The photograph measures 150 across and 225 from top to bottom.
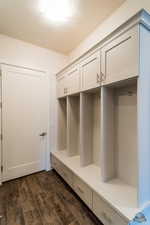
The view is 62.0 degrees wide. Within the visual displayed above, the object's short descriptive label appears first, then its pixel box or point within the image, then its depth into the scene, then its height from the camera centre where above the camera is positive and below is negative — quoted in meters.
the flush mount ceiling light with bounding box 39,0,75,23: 1.82 +1.61
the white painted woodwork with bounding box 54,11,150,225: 1.30 -0.11
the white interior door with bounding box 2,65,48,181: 2.54 -0.18
